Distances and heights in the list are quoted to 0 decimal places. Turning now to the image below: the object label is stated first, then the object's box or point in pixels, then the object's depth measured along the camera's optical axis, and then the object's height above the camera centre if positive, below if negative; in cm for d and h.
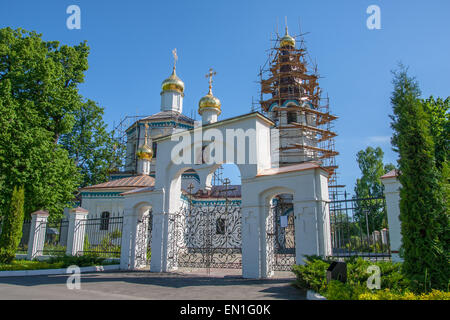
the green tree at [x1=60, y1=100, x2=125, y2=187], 2430 +645
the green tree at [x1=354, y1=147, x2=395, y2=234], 2459 +469
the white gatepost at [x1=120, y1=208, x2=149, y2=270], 1172 -30
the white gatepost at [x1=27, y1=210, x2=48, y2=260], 1395 -8
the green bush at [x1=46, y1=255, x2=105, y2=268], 1144 -102
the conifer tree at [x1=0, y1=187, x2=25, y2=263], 1178 +11
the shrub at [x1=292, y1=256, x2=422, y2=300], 488 -80
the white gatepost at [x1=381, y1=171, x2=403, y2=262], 754 +53
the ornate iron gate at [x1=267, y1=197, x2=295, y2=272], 917 -19
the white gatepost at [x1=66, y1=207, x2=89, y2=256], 1300 -3
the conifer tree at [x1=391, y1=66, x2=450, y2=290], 514 +54
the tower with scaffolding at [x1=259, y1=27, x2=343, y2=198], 2194 +848
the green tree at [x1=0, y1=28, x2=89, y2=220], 1445 +543
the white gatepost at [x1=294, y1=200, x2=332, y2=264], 802 +8
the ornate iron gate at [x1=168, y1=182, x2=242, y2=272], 1098 -49
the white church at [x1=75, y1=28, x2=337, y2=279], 832 +123
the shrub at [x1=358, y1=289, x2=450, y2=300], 435 -85
